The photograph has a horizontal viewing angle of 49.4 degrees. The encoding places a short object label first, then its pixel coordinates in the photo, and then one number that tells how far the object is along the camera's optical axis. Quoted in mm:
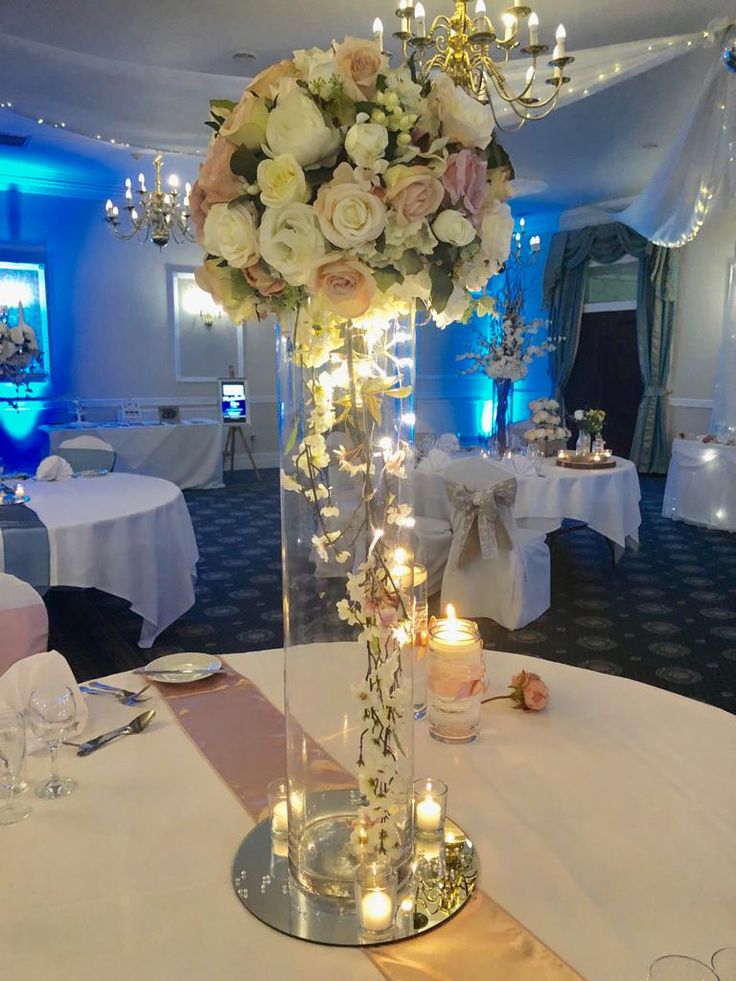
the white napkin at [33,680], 1364
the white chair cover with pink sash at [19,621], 1802
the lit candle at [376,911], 901
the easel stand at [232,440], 9750
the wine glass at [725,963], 801
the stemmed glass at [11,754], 1158
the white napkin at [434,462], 5176
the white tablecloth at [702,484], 6828
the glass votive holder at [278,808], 1076
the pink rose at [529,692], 1427
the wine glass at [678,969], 780
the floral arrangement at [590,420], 5672
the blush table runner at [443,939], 847
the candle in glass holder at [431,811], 1046
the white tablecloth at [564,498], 4973
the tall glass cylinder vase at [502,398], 6758
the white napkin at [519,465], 5082
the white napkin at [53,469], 4352
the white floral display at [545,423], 5586
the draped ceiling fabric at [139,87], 4012
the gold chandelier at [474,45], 2863
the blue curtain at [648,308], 9492
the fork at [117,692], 1523
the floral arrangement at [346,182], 793
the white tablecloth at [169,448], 8078
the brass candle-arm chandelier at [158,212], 6250
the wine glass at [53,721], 1209
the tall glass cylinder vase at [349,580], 925
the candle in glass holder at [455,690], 1332
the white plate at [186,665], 1597
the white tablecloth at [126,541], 3322
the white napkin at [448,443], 5834
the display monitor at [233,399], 9688
